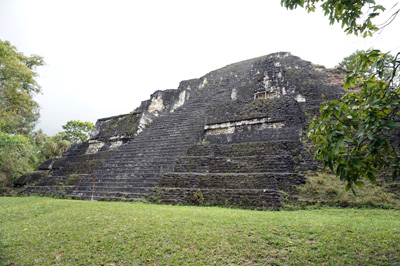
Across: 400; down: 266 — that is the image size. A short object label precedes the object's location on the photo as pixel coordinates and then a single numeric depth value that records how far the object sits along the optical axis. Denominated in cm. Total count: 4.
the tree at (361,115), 199
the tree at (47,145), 2044
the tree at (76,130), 2753
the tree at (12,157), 1052
